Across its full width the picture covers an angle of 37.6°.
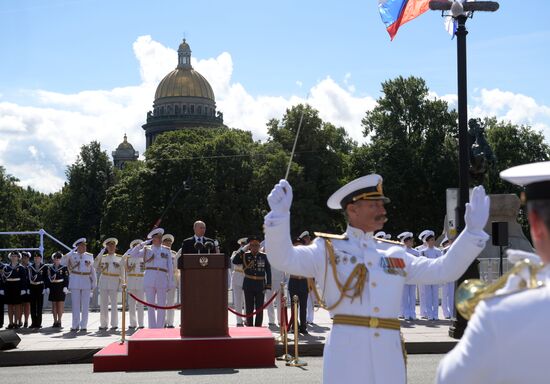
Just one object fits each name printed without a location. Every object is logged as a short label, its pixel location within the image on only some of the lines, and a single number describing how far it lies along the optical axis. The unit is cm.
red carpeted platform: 1315
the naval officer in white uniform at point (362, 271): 504
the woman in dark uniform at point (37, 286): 2044
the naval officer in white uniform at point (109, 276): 1978
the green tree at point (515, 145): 6506
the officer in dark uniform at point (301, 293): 1788
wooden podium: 1390
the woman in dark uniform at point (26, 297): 2075
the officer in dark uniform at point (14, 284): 2064
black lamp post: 1543
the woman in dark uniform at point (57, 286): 2038
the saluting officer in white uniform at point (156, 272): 1883
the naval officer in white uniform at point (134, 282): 1959
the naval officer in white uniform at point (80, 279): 1950
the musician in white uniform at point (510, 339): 241
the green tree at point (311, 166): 5416
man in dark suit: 1619
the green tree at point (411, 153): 5606
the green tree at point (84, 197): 8694
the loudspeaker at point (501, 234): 1908
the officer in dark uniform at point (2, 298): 2086
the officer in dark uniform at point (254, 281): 1808
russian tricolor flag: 1855
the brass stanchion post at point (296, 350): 1354
